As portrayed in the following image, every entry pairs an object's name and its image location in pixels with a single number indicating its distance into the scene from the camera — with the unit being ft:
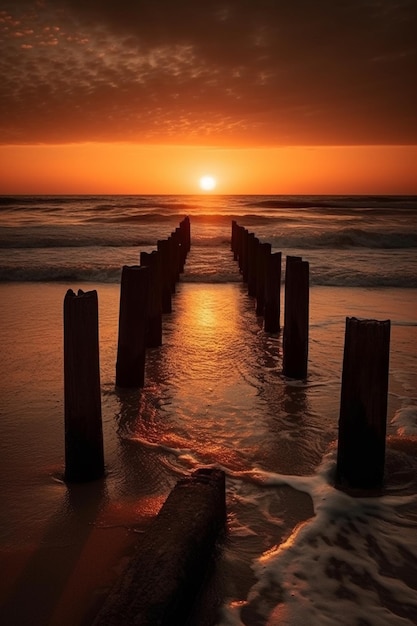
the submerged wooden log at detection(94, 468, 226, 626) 6.64
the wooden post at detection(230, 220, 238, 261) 61.26
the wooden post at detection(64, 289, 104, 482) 10.84
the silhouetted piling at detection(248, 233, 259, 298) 34.63
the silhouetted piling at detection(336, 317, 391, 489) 10.98
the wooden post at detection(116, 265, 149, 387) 16.61
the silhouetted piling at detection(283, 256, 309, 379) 18.62
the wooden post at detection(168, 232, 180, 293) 35.19
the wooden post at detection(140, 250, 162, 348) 22.77
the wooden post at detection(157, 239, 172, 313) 30.14
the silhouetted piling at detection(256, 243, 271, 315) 29.76
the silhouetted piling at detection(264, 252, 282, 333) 25.29
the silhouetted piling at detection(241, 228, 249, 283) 41.77
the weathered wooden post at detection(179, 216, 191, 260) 54.54
